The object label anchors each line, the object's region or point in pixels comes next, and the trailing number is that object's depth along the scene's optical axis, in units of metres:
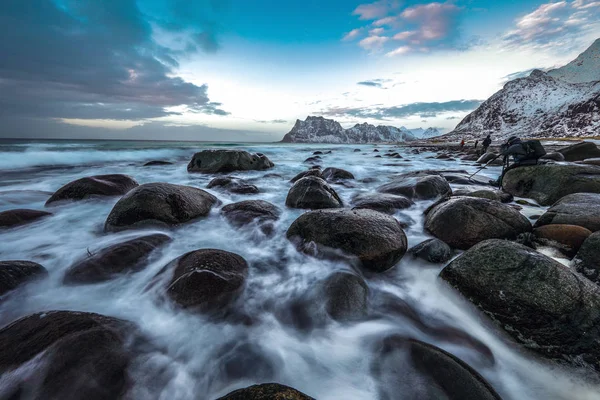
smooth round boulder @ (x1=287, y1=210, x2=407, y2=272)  3.69
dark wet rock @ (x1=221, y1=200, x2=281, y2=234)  5.46
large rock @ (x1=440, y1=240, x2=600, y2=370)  2.25
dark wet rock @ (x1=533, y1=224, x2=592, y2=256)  3.46
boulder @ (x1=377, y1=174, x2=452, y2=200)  6.95
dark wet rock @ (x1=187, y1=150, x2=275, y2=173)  13.11
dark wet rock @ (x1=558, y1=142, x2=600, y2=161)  11.52
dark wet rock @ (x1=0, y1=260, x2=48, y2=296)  2.95
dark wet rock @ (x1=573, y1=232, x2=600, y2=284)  2.97
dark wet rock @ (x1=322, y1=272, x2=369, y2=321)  2.89
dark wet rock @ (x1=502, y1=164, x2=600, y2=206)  5.70
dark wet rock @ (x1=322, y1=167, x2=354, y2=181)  10.58
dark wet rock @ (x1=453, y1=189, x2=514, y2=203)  5.91
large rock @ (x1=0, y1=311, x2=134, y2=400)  1.75
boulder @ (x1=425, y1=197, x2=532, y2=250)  4.03
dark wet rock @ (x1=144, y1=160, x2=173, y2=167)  16.42
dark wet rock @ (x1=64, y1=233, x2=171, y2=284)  3.35
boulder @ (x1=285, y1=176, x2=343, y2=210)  6.15
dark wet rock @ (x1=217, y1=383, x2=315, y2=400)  1.53
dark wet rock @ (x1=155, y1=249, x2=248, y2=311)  2.88
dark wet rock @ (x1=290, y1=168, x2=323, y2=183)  9.76
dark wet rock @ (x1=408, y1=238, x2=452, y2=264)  3.80
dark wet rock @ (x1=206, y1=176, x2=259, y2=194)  8.25
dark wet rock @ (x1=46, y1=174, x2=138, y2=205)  6.58
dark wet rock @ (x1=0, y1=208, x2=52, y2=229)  4.86
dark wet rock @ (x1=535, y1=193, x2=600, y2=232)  3.71
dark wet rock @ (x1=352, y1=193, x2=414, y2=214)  6.04
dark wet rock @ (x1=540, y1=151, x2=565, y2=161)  10.70
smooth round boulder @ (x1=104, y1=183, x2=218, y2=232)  4.75
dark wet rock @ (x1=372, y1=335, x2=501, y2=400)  1.88
